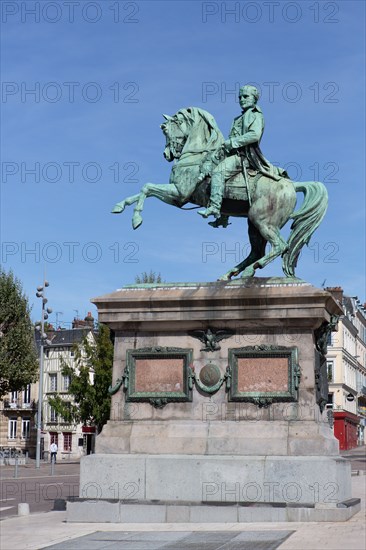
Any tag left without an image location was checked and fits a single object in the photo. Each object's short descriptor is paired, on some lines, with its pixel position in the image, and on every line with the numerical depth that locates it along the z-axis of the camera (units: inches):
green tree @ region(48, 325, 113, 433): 1965.1
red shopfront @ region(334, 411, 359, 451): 3437.5
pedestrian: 2171.5
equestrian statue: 651.5
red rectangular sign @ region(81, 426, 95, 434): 2400.3
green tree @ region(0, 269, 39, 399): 2138.3
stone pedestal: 583.2
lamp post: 2006.6
